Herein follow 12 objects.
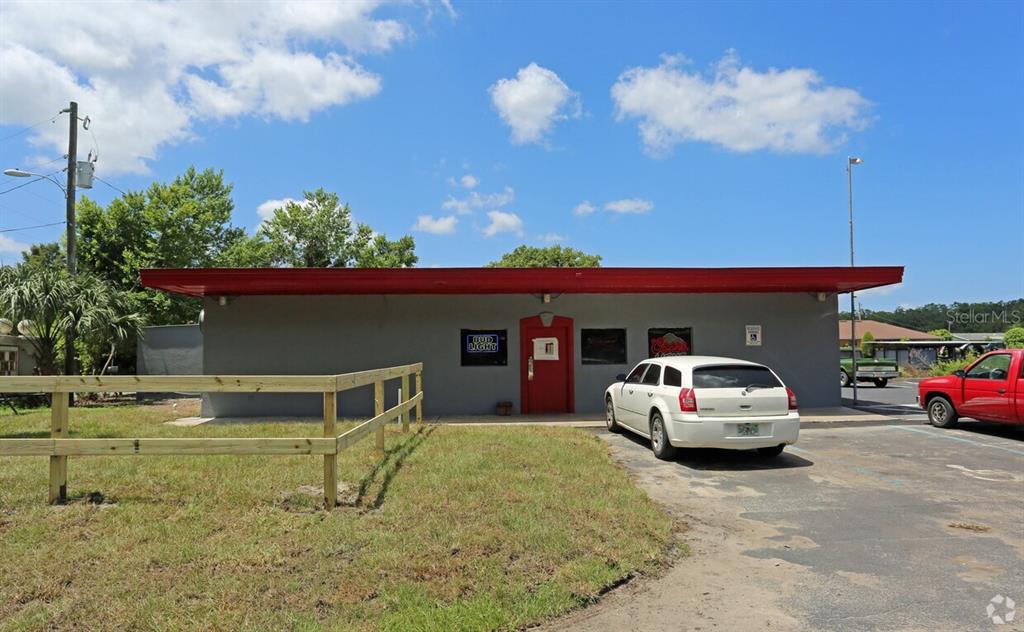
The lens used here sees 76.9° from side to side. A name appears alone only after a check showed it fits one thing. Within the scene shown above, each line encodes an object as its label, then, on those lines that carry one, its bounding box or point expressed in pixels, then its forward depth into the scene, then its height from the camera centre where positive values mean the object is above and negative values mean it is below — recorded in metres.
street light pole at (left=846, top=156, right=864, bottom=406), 18.72 +5.23
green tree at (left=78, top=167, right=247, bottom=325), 30.41 +5.44
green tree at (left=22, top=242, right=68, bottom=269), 34.68 +6.05
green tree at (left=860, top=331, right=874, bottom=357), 42.51 -0.16
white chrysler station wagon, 8.84 -0.89
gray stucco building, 15.12 +0.26
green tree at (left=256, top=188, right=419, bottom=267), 48.09 +8.19
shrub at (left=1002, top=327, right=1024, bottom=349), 27.45 +0.20
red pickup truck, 11.21 -0.95
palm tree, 16.91 +1.11
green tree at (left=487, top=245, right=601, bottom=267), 53.34 +7.34
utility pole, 19.89 +5.66
